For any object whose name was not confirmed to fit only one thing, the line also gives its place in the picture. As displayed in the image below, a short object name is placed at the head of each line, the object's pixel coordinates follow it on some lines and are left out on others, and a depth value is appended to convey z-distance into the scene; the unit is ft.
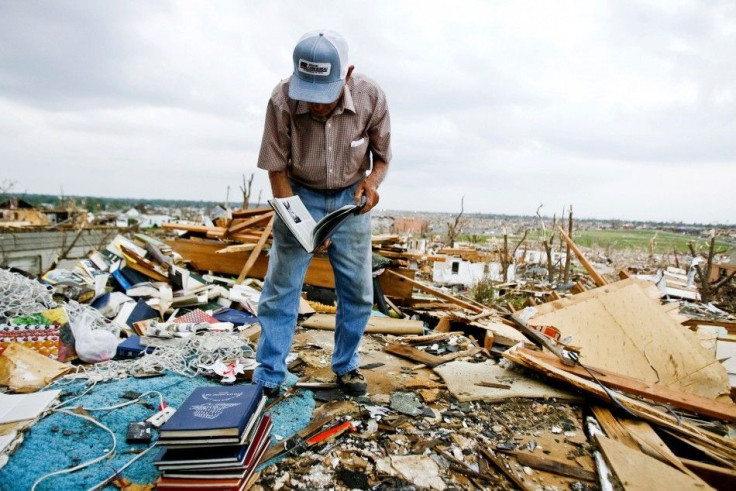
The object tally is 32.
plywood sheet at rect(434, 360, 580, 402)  8.71
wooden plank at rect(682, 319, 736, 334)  17.85
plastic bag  10.02
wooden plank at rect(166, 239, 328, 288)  18.31
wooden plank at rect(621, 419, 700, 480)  6.50
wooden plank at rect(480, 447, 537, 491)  5.90
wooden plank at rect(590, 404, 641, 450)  7.19
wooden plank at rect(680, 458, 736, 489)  6.64
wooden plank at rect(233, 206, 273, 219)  21.04
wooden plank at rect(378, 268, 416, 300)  19.21
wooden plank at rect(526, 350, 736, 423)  8.50
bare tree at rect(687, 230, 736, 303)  30.35
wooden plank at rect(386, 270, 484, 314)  18.47
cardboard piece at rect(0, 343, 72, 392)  8.04
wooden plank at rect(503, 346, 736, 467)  7.45
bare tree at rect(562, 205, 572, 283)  34.18
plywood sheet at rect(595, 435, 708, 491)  5.84
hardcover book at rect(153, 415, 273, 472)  5.25
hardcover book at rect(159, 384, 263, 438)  5.28
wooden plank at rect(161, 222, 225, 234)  21.22
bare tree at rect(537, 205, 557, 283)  32.29
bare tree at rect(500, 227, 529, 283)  37.35
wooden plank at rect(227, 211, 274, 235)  20.39
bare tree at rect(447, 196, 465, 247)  52.20
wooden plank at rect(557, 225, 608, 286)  19.04
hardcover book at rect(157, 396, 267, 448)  5.27
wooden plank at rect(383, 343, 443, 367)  10.72
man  7.49
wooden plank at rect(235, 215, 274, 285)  18.81
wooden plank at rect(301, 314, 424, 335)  13.80
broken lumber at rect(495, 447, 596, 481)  6.28
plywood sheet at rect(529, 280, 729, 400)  10.64
